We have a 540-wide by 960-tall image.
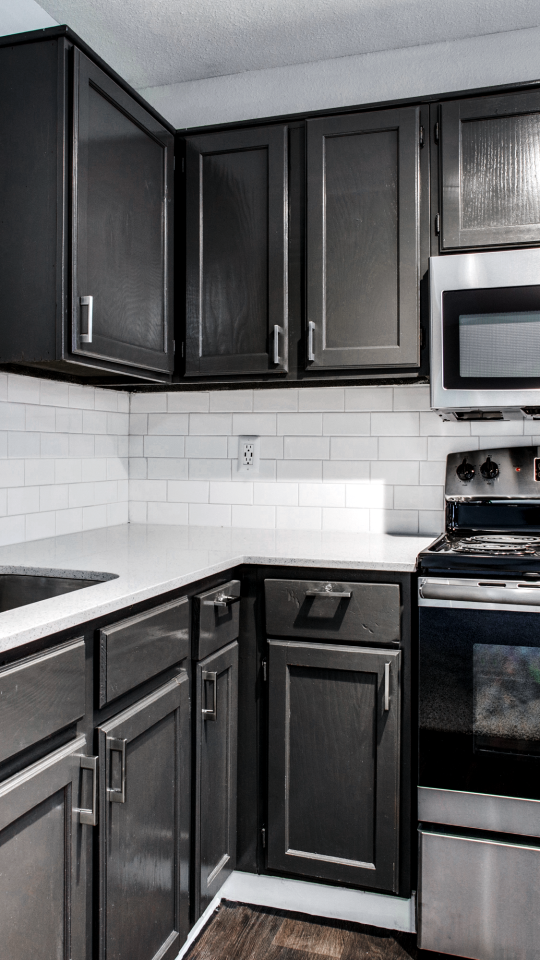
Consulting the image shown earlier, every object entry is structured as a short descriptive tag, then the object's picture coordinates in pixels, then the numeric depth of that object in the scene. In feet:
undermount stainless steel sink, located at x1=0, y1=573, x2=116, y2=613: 5.16
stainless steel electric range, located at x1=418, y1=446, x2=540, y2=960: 5.17
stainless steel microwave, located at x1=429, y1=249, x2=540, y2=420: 6.06
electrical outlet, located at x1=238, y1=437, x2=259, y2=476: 8.03
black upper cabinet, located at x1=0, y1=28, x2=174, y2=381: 5.17
